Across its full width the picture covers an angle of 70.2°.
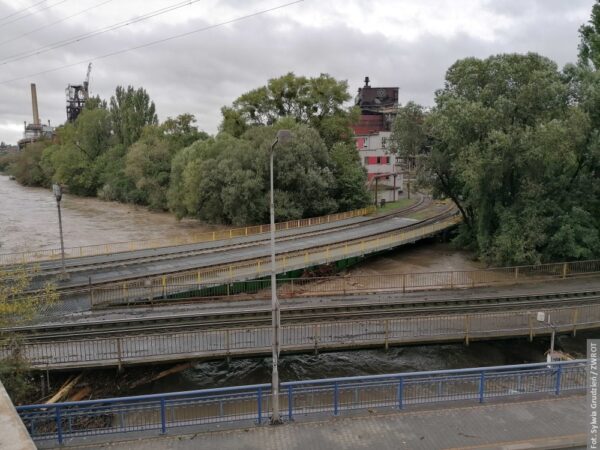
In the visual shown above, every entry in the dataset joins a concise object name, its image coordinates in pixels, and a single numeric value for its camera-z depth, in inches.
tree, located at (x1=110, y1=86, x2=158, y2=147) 2938.0
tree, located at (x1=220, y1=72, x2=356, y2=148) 2214.6
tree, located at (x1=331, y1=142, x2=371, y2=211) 1903.3
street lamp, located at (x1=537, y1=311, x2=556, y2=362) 592.9
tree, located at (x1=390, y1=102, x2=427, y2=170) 1250.6
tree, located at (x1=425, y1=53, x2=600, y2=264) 956.6
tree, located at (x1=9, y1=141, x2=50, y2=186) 3929.6
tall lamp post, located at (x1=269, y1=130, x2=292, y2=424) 395.2
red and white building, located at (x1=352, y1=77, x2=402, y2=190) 2468.0
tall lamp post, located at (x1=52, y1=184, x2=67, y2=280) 806.9
